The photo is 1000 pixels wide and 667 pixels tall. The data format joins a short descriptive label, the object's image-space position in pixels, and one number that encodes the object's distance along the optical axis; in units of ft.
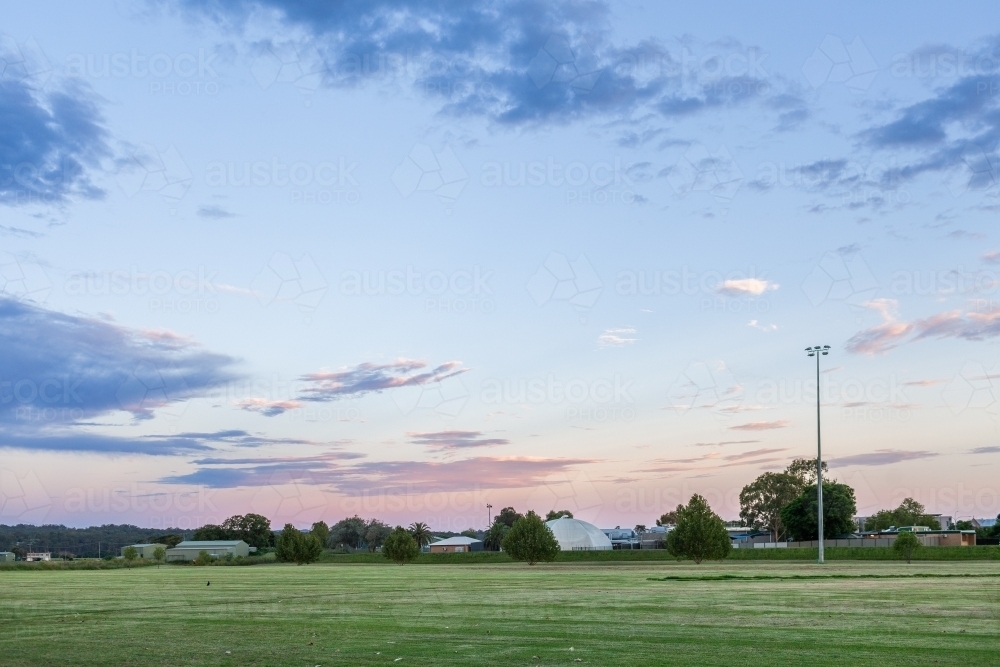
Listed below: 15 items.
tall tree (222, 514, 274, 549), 643.45
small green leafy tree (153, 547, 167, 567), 522.06
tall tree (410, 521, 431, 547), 634.02
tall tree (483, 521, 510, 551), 607.37
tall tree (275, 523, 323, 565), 416.26
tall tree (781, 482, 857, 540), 439.22
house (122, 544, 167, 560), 567.26
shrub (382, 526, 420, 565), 392.88
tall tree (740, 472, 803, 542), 531.09
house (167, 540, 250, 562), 551.18
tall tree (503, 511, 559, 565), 328.70
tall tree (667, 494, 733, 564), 273.13
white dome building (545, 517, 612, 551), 506.48
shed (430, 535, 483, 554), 615.16
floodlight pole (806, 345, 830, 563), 261.65
